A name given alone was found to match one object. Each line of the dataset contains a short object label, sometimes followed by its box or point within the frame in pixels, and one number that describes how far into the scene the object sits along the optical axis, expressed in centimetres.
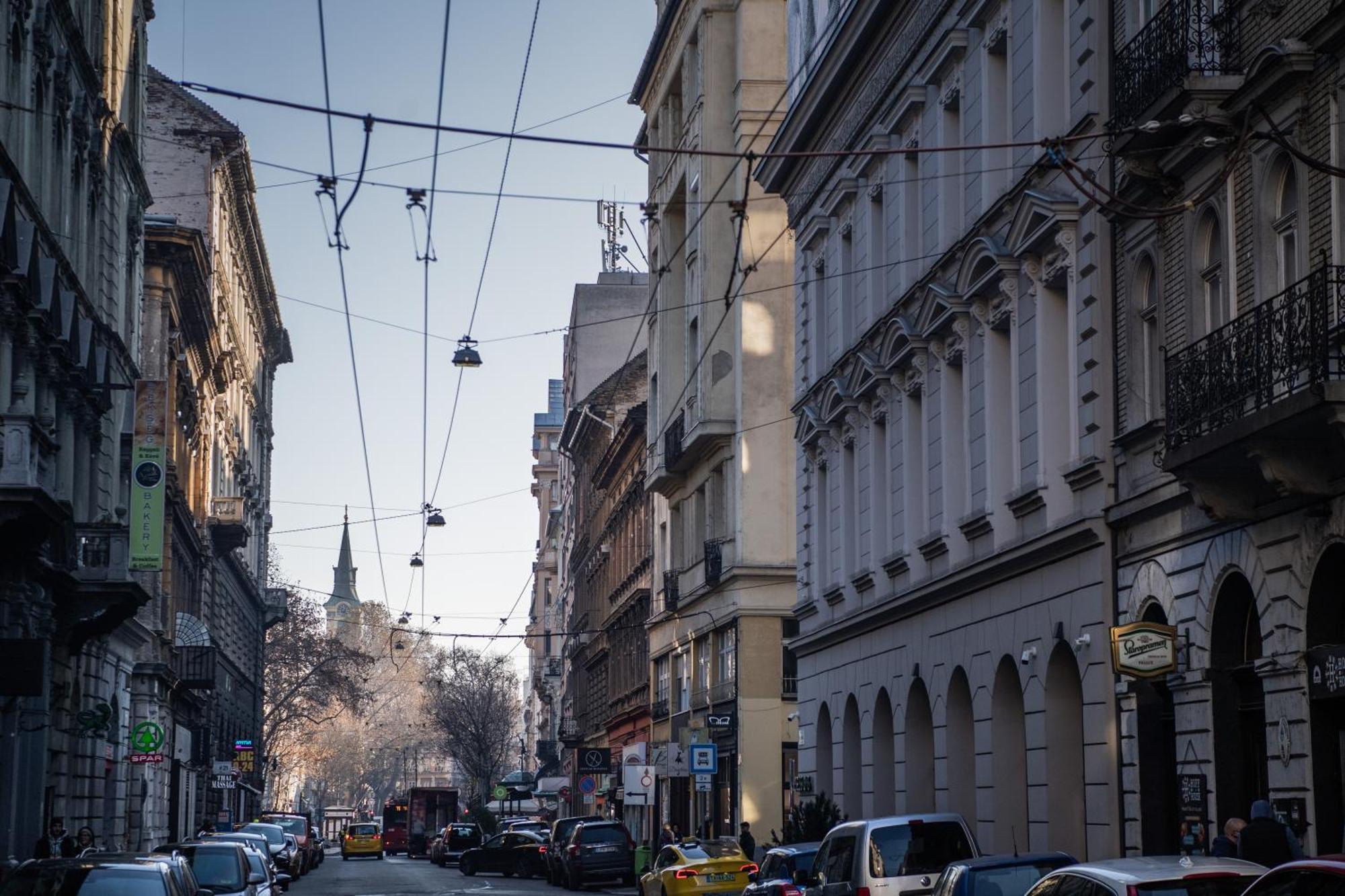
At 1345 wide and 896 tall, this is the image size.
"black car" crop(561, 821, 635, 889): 4509
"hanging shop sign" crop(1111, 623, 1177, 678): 2008
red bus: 9344
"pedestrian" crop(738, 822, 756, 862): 3746
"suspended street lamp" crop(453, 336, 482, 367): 4119
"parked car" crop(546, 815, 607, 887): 4831
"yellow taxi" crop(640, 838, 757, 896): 2986
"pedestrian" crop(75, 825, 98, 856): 3172
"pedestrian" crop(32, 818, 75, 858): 2966
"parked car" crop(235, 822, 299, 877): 4394
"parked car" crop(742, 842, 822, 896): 2219
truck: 8956
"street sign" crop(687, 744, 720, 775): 4275
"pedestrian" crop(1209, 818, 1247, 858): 1784
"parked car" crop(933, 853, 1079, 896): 1580
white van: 1842
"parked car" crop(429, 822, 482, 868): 6931
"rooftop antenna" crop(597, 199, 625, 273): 9844
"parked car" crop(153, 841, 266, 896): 2495
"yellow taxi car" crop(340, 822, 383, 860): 8519
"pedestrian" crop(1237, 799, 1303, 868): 1647
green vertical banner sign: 4044
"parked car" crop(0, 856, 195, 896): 1661
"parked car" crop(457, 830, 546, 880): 5650
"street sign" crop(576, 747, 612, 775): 6506
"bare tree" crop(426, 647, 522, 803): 12019
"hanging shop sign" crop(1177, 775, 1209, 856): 1930
